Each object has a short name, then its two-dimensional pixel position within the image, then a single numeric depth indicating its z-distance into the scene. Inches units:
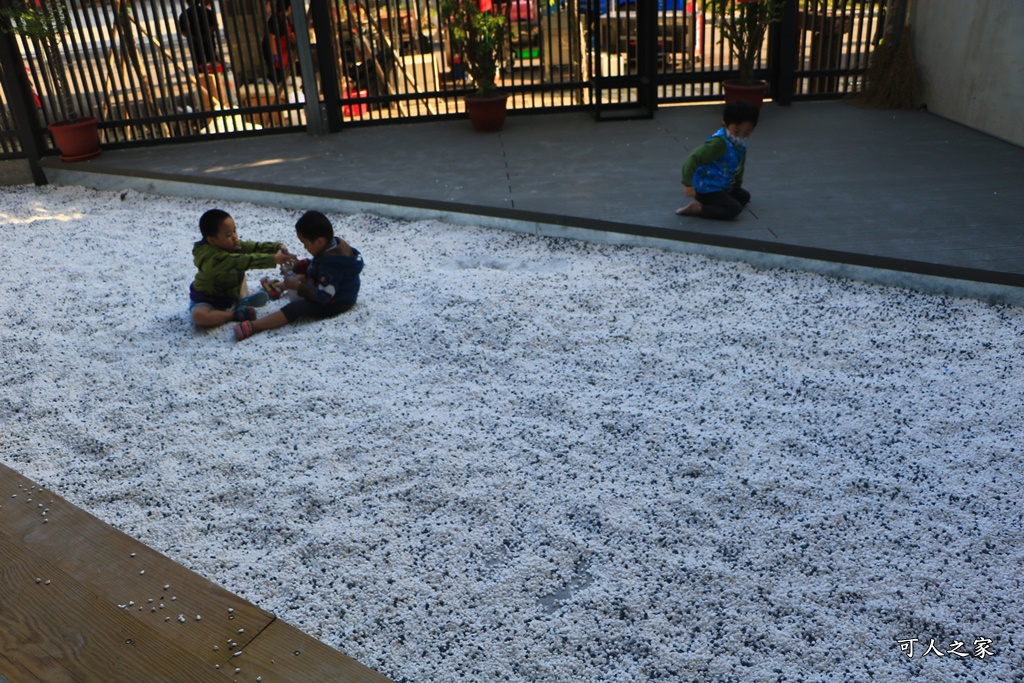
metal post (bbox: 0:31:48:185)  296.8
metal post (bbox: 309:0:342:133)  315.0
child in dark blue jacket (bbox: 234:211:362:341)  166.9
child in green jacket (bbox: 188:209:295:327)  165.6
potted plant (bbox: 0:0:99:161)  281.0
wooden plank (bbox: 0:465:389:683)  79.7
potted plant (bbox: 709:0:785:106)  296.2
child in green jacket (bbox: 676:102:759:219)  203.5
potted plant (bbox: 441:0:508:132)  296.0
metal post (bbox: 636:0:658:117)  316.5
